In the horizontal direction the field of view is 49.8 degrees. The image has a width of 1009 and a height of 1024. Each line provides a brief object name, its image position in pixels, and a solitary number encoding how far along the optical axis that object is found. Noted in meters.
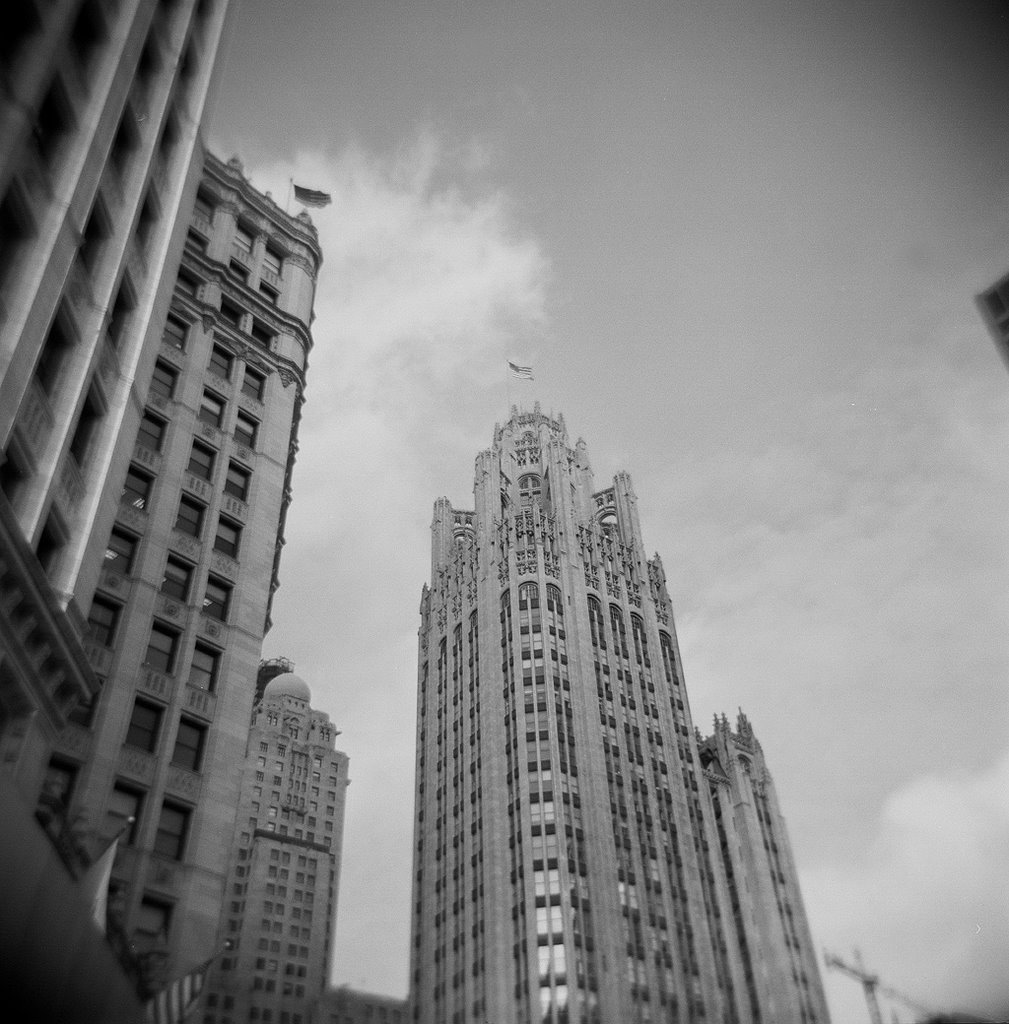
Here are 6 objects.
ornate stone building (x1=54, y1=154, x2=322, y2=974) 34.72
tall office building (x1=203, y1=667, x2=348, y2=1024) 141.12
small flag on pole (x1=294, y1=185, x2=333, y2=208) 65.62
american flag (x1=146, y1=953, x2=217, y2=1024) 29.50
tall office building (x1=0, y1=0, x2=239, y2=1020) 22.77
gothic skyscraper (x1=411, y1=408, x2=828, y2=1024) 104.94
